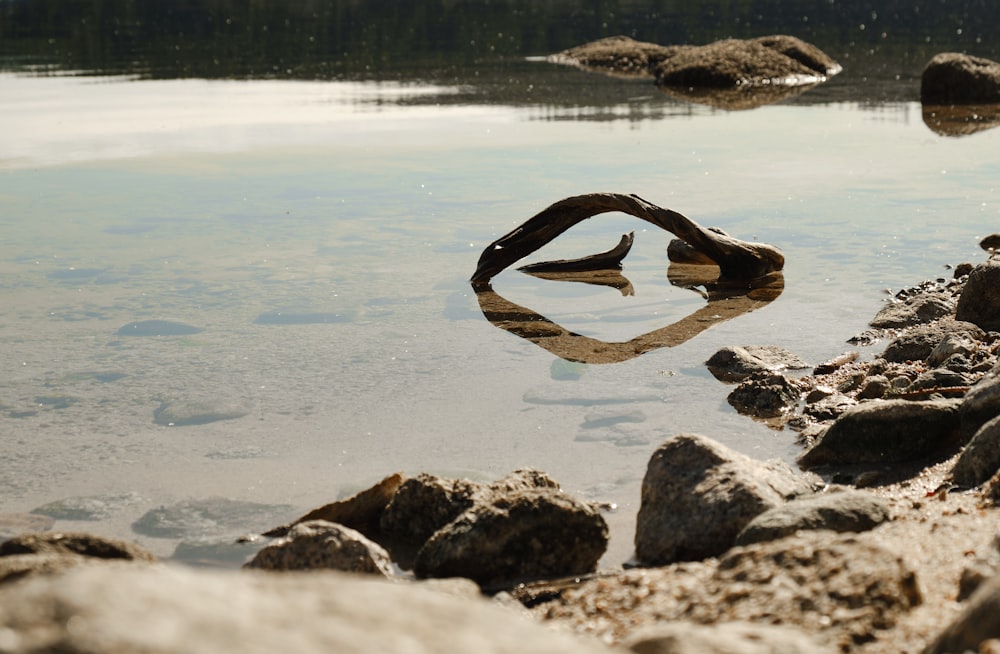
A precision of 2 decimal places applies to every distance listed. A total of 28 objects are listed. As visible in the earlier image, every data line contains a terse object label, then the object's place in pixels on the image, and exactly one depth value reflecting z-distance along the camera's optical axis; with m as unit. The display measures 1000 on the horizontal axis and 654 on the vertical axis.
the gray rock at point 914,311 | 8.80
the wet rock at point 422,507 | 5.68
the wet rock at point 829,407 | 7.12
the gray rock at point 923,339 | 7.86
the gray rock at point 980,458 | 5.36
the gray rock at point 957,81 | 21.38
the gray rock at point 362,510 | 5.78
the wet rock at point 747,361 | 7.91
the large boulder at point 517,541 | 5.18
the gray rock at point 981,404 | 5.98
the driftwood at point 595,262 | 10.73
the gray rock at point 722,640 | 2.84
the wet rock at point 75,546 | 4.72
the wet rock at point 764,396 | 7.33
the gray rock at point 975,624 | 3.02
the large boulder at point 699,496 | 5.13
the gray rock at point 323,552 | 4.97
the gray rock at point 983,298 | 8.26
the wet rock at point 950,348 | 7.48
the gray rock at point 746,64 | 24.70
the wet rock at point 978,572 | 3.67
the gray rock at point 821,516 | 4.61
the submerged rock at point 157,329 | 8.82
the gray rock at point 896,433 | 6.20
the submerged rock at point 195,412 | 7.18
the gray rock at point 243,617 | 2.13
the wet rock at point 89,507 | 5.96
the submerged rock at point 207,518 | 5.77
